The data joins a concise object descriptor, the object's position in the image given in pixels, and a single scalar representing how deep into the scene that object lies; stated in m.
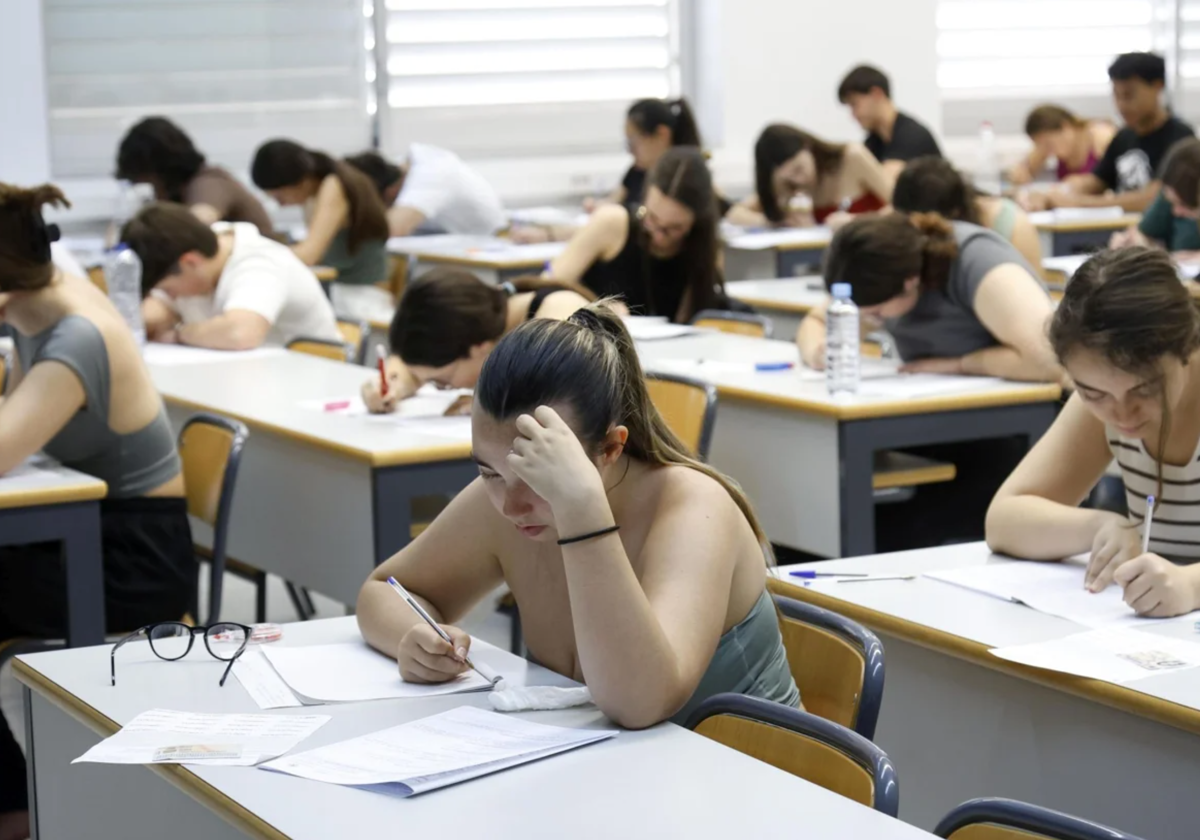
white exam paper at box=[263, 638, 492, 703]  1.91
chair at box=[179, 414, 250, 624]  3.18
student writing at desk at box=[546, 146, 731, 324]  4.94
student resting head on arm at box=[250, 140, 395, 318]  6.68
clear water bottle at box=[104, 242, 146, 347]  4.80
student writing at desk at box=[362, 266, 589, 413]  3.45
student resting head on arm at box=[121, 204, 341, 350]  4.66
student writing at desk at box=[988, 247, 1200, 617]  2.21
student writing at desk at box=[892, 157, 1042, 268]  4.41
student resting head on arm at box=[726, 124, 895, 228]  7.23
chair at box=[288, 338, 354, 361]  4.73
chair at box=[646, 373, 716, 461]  3.39
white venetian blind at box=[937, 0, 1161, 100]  9.64
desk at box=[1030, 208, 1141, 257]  7.72
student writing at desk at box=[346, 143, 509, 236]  7.64
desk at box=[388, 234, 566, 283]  6.77
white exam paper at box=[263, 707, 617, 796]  1.60
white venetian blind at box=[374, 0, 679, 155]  8.39
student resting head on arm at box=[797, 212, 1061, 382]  3.71
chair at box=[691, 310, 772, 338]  4.84
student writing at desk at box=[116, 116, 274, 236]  6.83
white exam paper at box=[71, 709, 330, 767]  1.71
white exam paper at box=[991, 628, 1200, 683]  1.93
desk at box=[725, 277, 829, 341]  5.53
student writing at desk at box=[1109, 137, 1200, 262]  5.89
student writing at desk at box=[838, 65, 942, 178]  8.24
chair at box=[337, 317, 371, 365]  4.88
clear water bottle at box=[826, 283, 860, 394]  3.73
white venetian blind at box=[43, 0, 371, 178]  7.71
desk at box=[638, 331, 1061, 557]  3.57
